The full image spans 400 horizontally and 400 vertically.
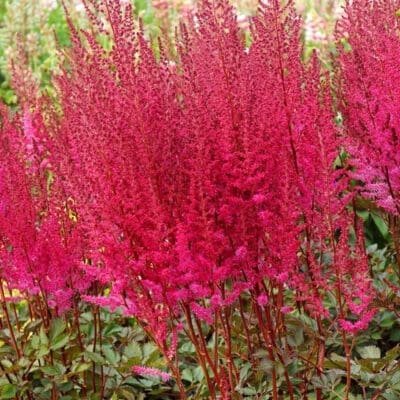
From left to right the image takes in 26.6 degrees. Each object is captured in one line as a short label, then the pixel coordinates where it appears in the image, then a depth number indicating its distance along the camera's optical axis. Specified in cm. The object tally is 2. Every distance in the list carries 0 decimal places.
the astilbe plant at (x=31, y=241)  278
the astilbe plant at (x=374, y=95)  278
